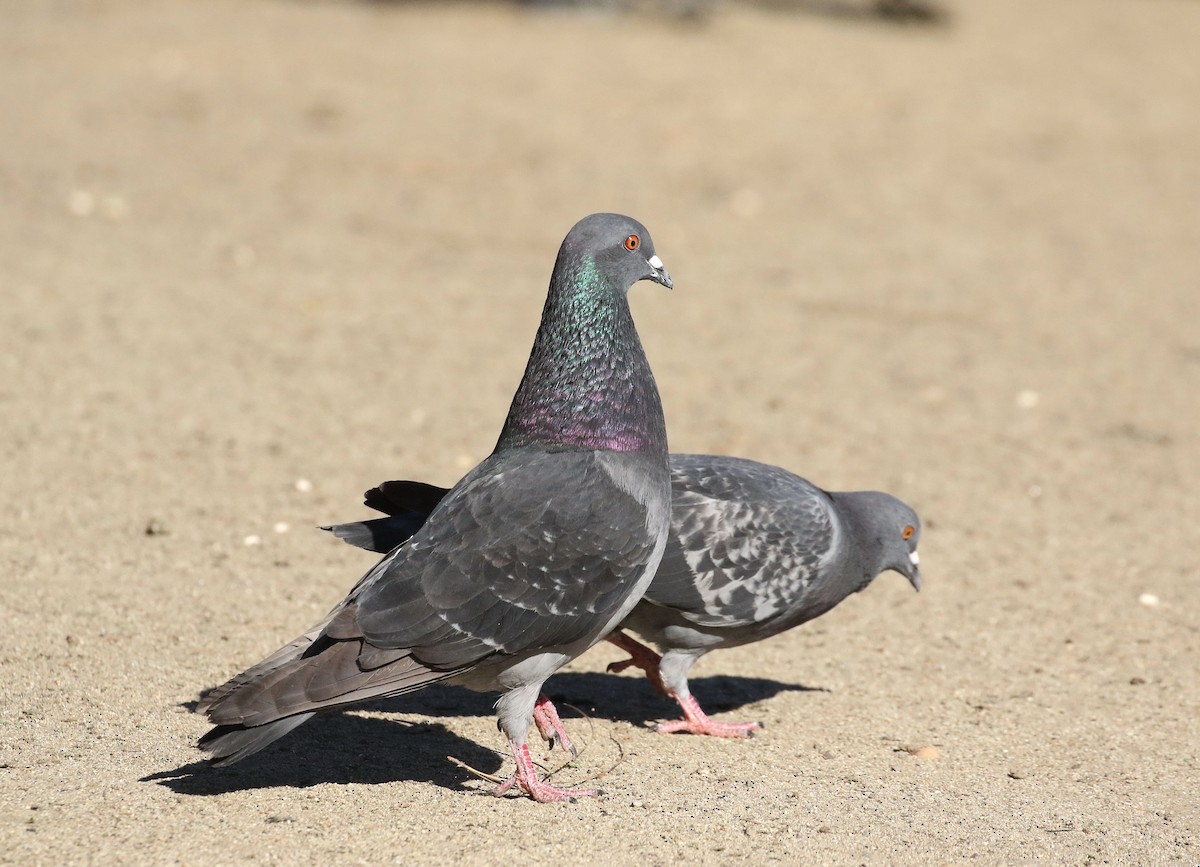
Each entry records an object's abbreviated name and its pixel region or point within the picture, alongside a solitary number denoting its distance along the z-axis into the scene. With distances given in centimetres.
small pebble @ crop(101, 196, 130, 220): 2030
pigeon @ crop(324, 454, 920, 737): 961
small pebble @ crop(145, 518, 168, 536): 1198
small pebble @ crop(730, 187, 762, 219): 2255
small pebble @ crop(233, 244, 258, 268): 1895
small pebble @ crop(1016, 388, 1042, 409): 1650
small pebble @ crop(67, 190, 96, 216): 2025
